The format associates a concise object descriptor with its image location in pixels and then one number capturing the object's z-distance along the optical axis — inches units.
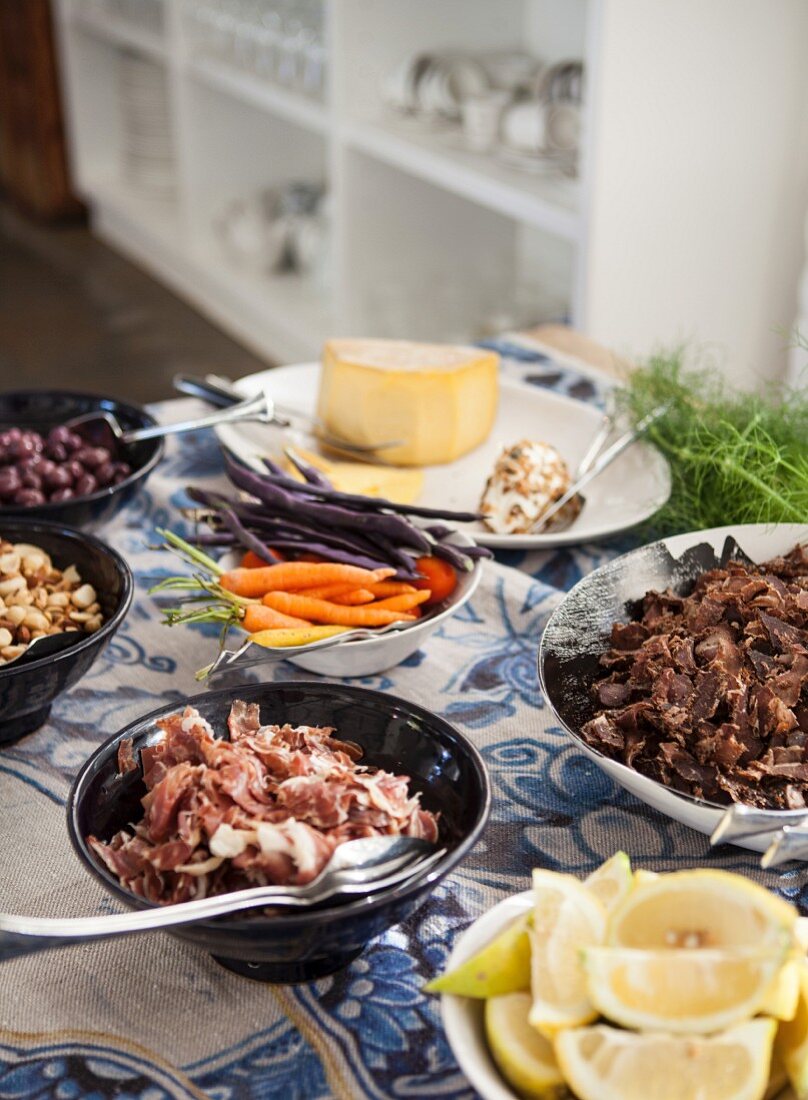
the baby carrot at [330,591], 39.7
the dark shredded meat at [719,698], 30.6
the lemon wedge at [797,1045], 21.6
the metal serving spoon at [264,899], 23.9
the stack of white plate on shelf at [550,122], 93.7
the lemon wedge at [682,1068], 20.8
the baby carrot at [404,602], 39.3
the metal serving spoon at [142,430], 50.5
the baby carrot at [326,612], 38.6
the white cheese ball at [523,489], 47.3
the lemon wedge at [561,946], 22.0
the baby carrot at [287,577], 39.5
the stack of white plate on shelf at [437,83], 106.3
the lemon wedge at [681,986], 21.1
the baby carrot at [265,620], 38.1
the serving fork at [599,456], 48.1
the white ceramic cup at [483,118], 101.4
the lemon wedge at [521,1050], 22.0
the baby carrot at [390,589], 39.8
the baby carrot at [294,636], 36.8
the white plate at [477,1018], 22.1
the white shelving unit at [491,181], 82.7
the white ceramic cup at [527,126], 95.3
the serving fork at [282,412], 54.8
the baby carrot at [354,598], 39.3
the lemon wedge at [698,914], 21.9
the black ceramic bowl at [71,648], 33.9
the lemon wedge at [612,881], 24.7
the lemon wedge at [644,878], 23.0
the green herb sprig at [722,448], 44.9
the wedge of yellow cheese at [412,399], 54.1
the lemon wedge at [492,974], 23.3
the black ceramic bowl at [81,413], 45.2
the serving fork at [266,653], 35.7
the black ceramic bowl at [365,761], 24.8
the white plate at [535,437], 48.0
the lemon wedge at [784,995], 21.1
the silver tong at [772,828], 25.7
